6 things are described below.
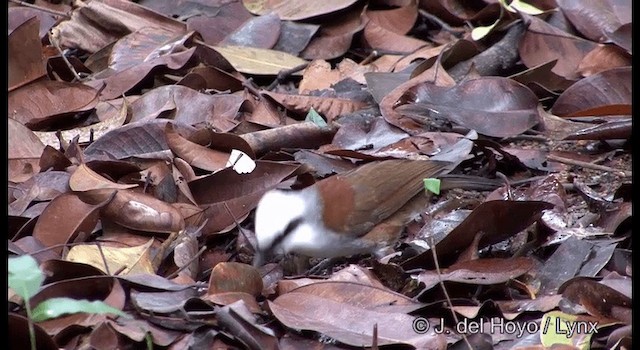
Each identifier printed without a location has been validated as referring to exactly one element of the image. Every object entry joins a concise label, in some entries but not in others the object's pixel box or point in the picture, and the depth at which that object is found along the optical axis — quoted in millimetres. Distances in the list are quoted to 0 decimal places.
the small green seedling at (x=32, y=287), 6098
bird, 8711
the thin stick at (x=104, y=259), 7588
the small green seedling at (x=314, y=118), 10812
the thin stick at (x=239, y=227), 8812
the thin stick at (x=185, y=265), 8062
